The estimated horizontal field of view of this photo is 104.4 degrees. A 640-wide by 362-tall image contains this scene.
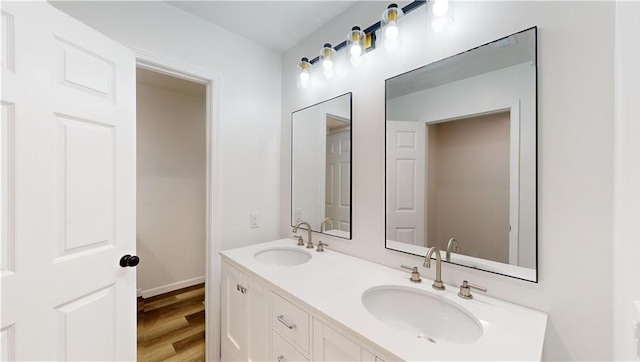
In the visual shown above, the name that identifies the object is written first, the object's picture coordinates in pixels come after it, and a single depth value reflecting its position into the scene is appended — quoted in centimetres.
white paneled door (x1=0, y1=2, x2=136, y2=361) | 85
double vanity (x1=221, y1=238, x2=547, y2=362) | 75
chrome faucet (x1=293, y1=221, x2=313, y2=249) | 177
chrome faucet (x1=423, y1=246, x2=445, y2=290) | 109
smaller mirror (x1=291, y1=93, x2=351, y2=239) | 163
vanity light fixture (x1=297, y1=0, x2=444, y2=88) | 113
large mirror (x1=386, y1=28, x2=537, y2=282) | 98
